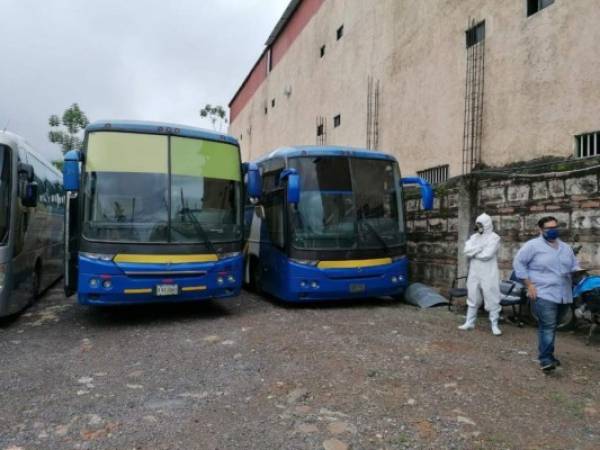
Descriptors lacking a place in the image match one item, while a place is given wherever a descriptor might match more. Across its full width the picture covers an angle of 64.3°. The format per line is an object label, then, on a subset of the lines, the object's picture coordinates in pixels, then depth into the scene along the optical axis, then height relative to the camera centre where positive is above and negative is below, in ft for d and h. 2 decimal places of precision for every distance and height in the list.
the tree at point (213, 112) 132.77 +31.01
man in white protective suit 21.20 -1.90
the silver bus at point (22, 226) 21.06 -0.27
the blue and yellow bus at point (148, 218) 21.20 +0.19
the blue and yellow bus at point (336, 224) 25.76 +0.02
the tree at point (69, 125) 97.55 +19.88
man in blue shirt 15.70 -1.71
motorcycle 18.72 -2.78
